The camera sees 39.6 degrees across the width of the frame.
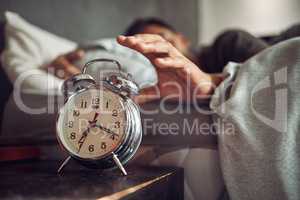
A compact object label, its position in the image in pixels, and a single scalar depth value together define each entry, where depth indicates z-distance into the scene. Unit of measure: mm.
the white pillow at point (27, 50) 1235
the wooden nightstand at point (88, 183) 585
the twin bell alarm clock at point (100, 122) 743
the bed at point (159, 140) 863
